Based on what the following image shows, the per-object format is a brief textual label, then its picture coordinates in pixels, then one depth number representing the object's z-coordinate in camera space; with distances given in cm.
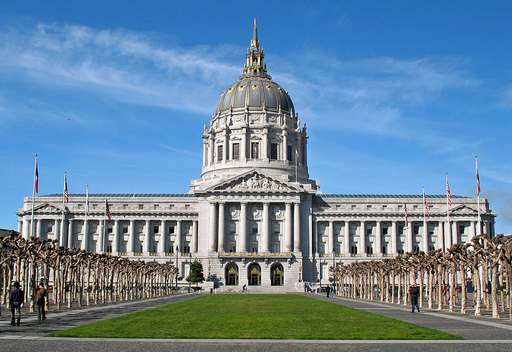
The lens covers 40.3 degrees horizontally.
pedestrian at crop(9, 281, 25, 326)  3769
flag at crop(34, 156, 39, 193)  8019
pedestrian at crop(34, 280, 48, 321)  4003
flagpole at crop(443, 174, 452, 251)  9371
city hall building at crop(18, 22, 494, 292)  14800
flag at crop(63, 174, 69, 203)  9619
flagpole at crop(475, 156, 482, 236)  7862
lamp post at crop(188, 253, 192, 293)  13800
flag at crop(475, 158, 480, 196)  7864
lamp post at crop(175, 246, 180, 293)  14242
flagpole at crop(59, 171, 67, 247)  15227
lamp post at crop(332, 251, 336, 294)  13582
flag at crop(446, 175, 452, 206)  9366
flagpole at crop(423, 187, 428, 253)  14159
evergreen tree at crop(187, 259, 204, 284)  13675
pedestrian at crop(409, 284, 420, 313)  5653
